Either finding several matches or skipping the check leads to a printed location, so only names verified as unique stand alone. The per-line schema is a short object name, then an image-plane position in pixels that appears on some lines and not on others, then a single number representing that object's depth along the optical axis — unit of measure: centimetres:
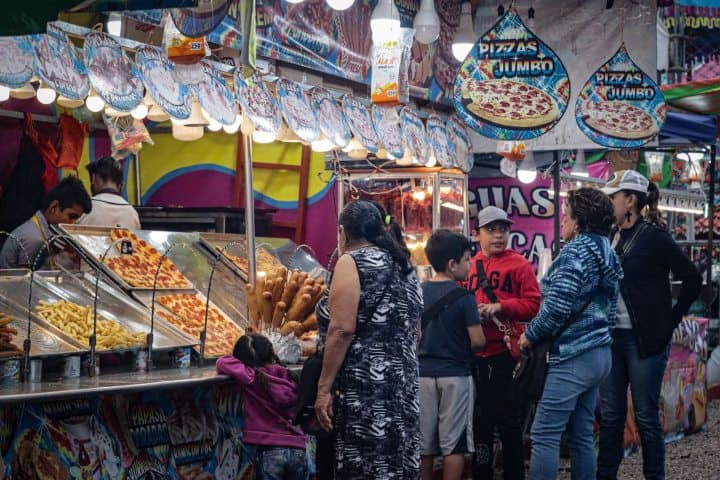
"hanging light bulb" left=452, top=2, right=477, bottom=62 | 1057
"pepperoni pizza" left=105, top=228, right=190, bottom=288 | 665
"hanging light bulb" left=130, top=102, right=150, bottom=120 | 622
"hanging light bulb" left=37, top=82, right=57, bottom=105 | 595
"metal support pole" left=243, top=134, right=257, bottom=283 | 686
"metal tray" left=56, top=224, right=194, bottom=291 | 656
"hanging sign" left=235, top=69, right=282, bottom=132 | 679
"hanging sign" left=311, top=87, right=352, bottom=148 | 770
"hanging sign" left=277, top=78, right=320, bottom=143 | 723
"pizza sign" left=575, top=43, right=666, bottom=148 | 957
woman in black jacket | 690
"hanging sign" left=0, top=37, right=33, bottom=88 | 523
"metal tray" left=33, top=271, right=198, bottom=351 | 604
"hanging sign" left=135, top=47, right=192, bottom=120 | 605
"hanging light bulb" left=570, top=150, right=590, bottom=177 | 1542
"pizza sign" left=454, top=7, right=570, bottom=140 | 917
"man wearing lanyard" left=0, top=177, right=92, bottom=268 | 662
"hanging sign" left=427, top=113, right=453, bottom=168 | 972
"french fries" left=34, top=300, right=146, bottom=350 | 571
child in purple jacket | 571
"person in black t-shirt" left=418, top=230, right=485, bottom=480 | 646
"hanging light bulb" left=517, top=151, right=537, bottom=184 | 1240
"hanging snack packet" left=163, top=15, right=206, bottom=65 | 613
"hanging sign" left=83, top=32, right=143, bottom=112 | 571
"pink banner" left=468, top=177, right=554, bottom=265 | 1254
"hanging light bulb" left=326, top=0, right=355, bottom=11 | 743
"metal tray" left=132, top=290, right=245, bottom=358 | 646
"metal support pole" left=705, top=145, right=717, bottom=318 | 1171
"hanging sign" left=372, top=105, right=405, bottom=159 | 859
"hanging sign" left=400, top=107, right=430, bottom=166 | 909
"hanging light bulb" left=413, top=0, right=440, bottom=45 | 921
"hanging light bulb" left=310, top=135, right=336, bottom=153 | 776
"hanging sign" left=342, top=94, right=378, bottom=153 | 811
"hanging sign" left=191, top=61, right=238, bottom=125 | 640
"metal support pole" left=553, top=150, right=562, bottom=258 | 1028
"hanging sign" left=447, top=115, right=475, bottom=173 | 1023
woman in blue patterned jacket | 621
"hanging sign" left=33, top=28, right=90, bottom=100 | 539
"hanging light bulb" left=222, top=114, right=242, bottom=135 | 661
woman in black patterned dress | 521
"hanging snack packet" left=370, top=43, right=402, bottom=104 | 826
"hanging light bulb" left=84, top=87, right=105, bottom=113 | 580
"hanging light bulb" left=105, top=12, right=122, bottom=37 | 840
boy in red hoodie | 735
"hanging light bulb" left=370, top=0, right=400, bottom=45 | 824
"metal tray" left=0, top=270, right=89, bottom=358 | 543
